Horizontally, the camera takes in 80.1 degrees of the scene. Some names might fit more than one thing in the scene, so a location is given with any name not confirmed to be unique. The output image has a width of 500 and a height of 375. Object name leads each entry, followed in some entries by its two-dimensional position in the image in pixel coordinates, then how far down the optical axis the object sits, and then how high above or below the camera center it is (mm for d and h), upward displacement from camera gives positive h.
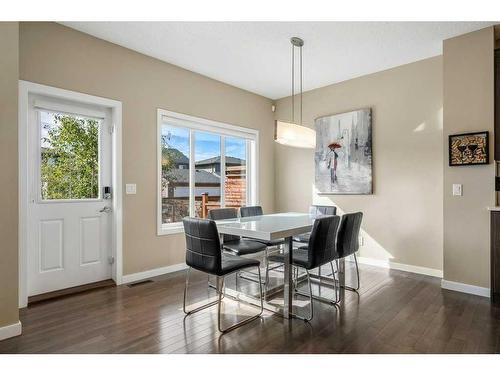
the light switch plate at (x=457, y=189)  3160 -26
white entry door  2971 -71
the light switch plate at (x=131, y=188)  3539 +6
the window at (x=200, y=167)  4051 +327
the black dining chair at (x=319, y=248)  2480 -522
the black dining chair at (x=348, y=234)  2842 -460
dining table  2424 -370
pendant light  3004 +545
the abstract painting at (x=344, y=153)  4305 +524
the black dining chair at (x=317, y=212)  3689 -312
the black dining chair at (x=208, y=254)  2289 -532
